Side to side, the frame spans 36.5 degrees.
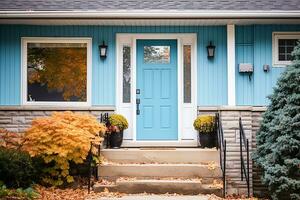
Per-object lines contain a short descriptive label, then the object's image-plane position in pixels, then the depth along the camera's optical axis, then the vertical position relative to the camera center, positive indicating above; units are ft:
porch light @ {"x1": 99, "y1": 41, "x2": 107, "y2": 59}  34.35 +3.99
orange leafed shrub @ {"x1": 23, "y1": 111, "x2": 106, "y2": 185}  26.52 -2.37
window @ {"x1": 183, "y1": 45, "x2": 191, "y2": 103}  34.76 +2.28
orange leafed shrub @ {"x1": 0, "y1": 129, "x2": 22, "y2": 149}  27.86 -2.33
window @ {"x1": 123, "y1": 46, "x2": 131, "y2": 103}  34.86 +2.29
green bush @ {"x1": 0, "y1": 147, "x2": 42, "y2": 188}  24.68 -3.60
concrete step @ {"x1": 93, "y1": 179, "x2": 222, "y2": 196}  26.02 -4.87
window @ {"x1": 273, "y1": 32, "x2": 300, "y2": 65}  34.27 +4.29
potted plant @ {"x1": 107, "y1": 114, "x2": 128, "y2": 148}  31.83 -1.79
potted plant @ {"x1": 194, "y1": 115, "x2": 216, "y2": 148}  31.42 -1.88
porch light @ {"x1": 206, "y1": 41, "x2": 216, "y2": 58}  34.22 +3.97
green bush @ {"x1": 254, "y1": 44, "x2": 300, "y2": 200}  24.97 -2.17
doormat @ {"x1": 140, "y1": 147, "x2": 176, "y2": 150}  32.19 -3.22
